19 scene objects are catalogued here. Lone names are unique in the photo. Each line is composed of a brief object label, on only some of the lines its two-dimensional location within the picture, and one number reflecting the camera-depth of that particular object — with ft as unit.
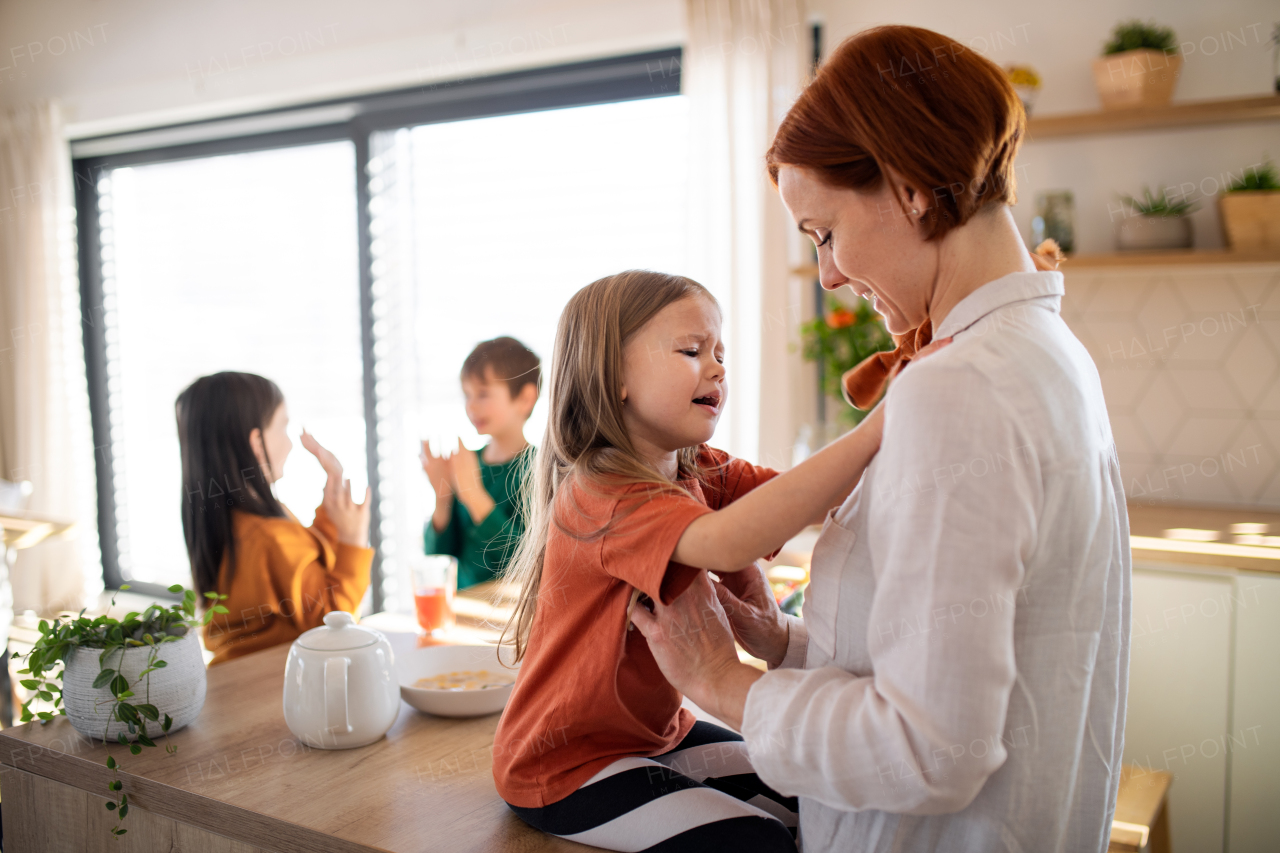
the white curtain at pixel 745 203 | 10.18
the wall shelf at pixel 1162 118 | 8.19
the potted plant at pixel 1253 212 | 8.02
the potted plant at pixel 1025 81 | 8.77
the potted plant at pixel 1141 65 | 8.45
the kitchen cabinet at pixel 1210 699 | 6.94
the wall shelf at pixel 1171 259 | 8.06
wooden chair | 5.04
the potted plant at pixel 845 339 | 9.27
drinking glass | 5.88
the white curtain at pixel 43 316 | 16.53
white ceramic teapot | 4.08
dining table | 3.44
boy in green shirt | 8.53
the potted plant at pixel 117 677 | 4.15
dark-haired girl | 7.05
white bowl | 4.50
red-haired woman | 2.48
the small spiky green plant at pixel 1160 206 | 8.60
